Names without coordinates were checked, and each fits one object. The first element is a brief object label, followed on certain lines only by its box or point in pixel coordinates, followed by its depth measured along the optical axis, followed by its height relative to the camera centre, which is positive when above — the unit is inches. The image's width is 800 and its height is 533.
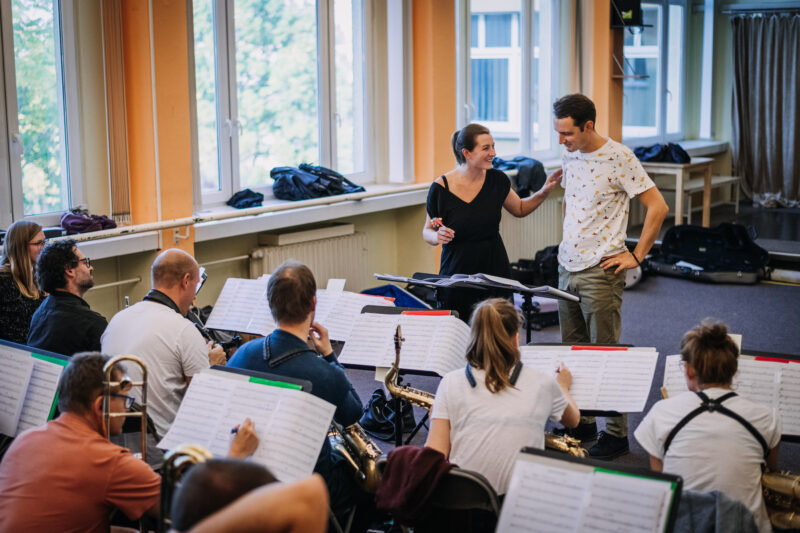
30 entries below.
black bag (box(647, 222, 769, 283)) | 308.7 -42.6
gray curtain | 423.2 +9.2
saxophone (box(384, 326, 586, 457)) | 128.3 -39.5
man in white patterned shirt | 160.1 -15.6
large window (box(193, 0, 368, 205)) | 232.8 +12.5
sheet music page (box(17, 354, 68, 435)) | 117.2 -32.1
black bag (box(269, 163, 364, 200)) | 246.4 -13.0
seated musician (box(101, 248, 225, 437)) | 125.4 -28.3
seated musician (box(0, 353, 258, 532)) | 92.4 -33.4
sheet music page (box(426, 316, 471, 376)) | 133.7 -31.2
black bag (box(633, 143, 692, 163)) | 356.8 -9.9
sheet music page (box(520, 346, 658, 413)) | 122.3 -32.6
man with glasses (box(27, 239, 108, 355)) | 135.3 -25.2
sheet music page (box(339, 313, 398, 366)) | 137.8 -31.3
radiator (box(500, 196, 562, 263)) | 321.4 -35.5
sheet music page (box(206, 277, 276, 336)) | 160.7 -30.5
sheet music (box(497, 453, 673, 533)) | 81.9 -33.3
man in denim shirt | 113.6 -27.6
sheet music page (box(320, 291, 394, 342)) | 154.3 -30.2
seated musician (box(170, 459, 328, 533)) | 49.0 -20.8
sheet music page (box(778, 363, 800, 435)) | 115.7 -34.0
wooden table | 347.6 -16.2
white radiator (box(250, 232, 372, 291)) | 240.1 -33.4
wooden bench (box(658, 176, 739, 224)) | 365.4 -23.5
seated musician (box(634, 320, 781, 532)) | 100.7 -33.5
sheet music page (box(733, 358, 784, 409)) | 117.3 -32.1
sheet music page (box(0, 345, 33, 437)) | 119.1 -31.8
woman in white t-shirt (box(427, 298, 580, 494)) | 103.4 -30.7
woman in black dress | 177.2 -15.5
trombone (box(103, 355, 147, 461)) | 92.8 -25.7
